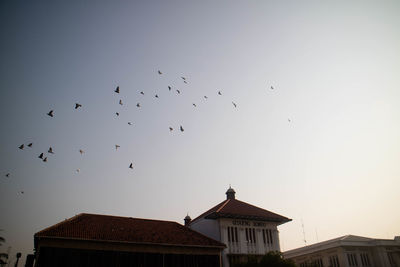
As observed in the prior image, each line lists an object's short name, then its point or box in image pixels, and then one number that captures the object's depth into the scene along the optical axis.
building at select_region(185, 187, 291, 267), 29.05
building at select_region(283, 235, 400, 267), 36.78
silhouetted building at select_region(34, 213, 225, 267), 21.44
